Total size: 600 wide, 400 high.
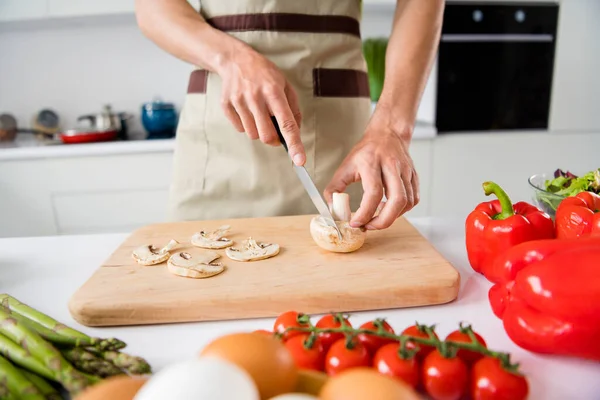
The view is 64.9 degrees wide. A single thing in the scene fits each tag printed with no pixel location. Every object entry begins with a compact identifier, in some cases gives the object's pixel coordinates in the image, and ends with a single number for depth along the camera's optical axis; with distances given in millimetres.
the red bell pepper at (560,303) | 503
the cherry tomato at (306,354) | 458
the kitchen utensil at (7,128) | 2367
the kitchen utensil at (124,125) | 2412
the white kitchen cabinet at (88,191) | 2072
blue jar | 2311
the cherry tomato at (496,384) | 414
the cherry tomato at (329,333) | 484
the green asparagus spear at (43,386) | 448
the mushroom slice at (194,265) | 730
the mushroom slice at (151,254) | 791
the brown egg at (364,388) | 304
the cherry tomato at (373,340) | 473
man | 1003
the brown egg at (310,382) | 371
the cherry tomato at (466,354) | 453
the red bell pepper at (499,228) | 725
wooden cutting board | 660
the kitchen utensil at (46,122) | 2471
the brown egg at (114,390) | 340
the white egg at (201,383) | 298
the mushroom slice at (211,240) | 853
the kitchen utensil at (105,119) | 2336
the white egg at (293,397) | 313
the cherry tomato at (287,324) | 486
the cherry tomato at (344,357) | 442
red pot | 2123
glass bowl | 850
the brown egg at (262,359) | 356
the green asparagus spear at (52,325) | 495
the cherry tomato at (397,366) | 430
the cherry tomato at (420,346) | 451
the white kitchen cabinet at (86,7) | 2150
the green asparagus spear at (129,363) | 471
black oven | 2127
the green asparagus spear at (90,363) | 466
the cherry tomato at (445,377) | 424
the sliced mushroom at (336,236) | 801
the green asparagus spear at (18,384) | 429
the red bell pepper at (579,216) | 677
